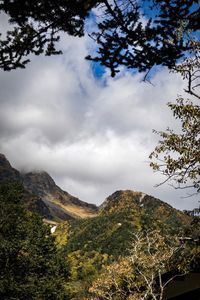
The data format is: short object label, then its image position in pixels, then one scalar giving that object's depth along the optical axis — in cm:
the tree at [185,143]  1445
